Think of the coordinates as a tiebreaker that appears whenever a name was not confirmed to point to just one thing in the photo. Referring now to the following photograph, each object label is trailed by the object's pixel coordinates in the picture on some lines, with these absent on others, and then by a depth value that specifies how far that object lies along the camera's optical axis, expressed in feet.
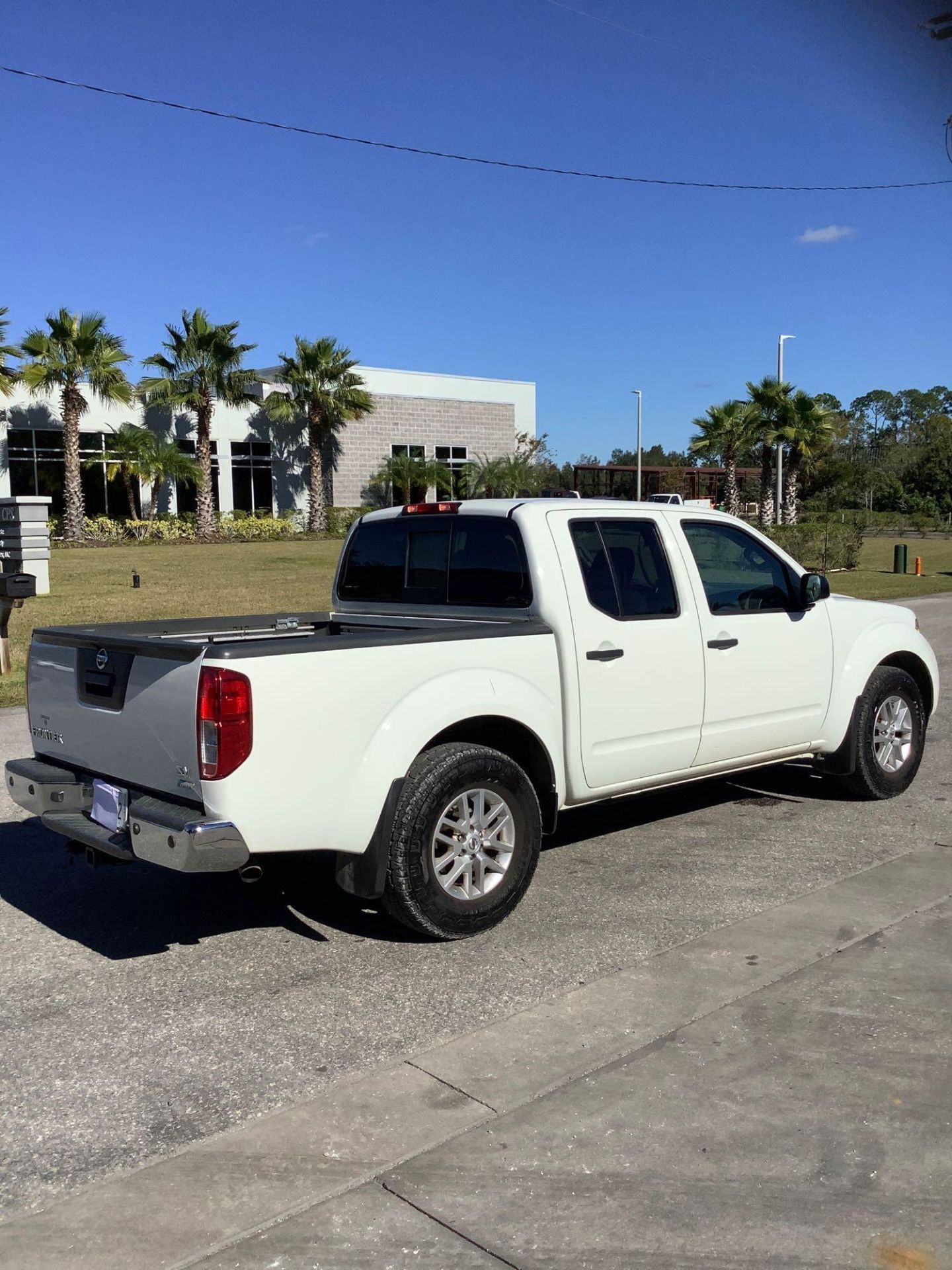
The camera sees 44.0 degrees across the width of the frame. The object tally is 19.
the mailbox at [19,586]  37.27
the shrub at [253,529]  149.18
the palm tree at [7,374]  108.78
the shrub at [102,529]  137.90
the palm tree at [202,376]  138.21
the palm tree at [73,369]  125.90
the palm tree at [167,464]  140.56
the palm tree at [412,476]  165.17
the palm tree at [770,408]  135.95
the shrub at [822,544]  96.58
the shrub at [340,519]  159.22
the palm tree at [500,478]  171.63
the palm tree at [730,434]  139.85
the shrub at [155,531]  141.08
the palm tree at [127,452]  140.26
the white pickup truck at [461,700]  13.80
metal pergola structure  203.21
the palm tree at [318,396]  152.87
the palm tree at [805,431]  134.92
